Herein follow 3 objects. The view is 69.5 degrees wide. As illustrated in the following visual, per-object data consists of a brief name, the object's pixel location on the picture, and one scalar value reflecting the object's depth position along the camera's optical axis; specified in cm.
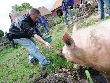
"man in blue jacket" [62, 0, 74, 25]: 367
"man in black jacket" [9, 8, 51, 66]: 192
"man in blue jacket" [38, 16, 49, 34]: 521
